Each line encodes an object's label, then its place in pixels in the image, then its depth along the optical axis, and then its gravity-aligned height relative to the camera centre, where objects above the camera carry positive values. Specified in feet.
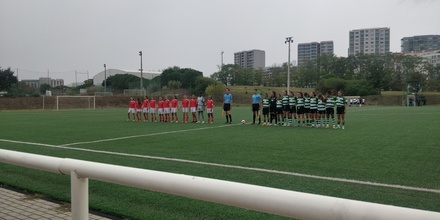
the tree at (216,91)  214.48 +4.82
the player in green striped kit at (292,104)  61.62 -0.84
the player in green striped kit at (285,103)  61.90 -0.59
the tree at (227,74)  348.18 +24.23
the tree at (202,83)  239.91 +10.77
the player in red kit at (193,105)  71.82 -1.10
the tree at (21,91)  168.04 +3.75
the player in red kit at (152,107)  76.89 -1.61
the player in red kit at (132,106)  79.71 -1.46
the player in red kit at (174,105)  73.82 -1.14
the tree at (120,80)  258.78 +14.24
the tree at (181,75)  286.91 +18.91
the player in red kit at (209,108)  69.36 -1.62
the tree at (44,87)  187.42 +6.41
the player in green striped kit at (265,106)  63.00 -1.12
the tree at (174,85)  253.24 +9.80
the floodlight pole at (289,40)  160.15 +25.71
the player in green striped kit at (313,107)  59.26 -1.28
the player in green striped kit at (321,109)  58.49 -1.50
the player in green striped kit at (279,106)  62.64 -1.11
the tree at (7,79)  187.62 +10.41
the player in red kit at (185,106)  71.56 -1.40
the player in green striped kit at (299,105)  60.80 -0.91
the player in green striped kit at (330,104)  56.65 -0.70
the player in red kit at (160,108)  75.31 -1.77
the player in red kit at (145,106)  78.02 -1.42
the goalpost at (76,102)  170.73 -1.38
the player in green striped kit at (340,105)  54.80 -0.81
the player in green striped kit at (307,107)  60.39 -1.23
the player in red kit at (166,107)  74.18 -1.55
